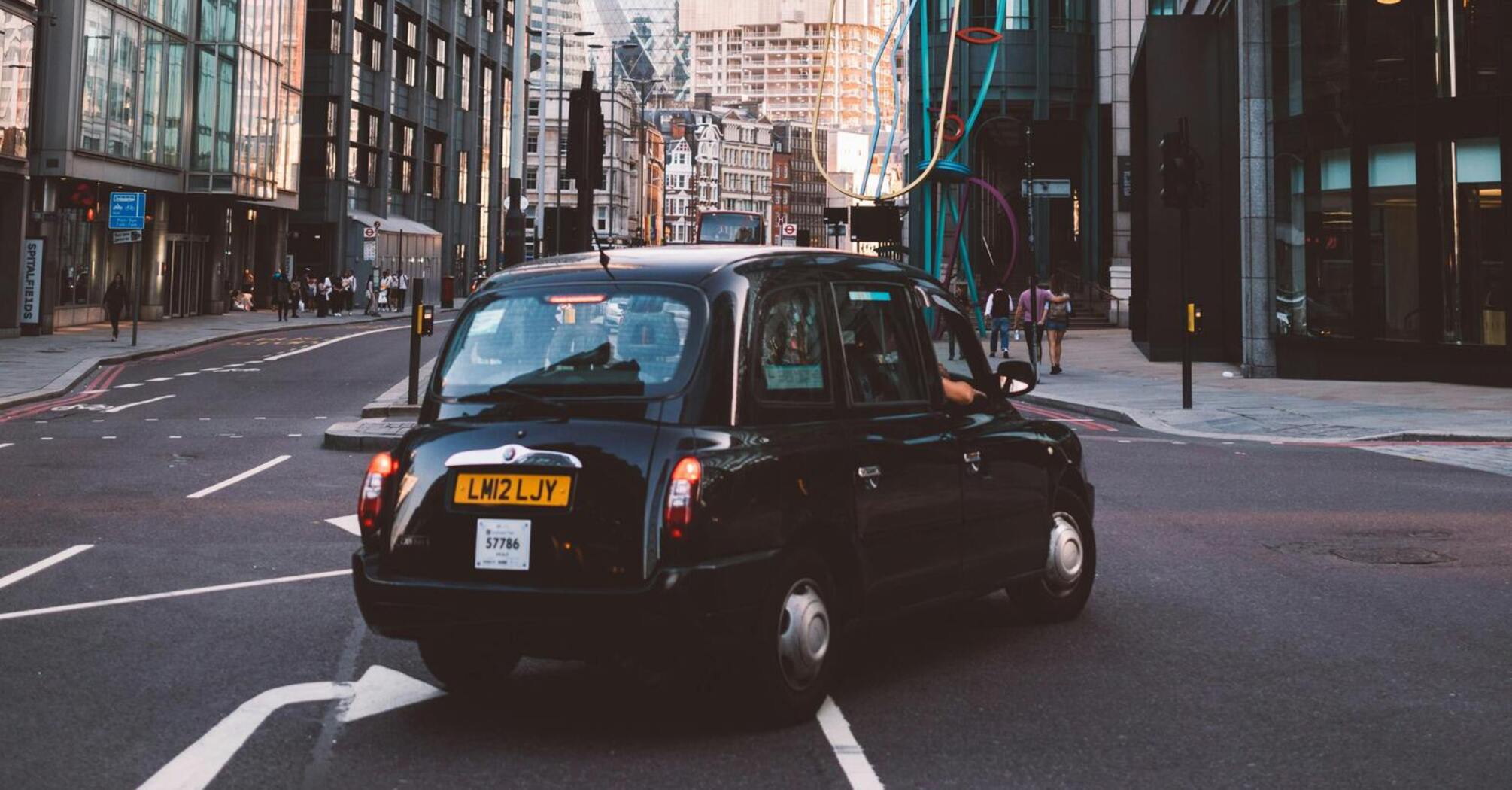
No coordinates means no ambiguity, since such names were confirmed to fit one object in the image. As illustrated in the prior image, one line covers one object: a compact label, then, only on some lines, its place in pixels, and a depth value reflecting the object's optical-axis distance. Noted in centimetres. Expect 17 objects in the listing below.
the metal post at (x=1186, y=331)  2078
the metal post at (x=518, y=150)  1822
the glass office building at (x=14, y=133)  3747
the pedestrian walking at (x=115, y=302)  3747
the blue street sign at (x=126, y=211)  3466
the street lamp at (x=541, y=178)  4316
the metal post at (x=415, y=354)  1922
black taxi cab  536
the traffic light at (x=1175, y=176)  2148
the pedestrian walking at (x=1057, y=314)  2875
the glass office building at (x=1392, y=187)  2505
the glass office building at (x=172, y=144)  4022
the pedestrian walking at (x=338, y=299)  5859
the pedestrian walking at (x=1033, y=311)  2967
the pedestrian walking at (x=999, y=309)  3397
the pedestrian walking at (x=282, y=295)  5128
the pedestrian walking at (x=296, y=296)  5600
